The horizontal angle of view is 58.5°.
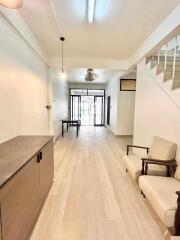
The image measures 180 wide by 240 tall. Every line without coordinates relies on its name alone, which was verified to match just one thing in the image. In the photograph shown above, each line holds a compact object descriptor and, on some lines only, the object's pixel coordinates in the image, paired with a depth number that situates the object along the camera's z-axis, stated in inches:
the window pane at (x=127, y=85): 287.9
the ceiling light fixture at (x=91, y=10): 93.9
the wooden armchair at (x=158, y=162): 101.4
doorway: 443.8
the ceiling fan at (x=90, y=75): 236.3
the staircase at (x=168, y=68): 109.7
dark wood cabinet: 48.9
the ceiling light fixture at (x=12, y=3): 58.9
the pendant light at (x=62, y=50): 146.9
